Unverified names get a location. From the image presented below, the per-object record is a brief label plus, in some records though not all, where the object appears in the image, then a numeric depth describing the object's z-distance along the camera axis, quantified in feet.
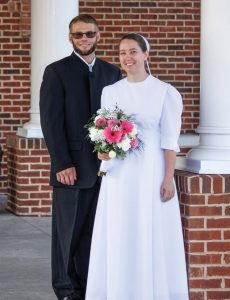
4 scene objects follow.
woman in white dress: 20.76
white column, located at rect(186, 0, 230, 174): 23.66
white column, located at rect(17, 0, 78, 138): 38.05
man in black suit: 22.88
